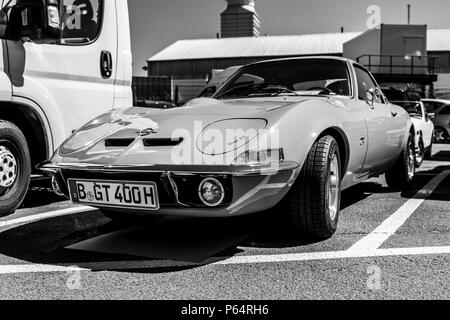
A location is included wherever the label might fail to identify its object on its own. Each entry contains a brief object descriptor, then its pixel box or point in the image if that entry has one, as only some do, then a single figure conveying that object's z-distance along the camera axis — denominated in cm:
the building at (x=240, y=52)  3638
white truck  376
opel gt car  266
